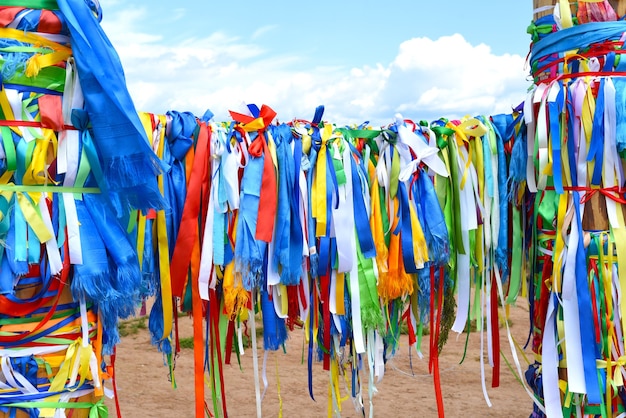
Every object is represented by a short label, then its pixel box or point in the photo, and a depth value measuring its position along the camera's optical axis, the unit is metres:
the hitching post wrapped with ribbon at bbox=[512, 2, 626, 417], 1.98
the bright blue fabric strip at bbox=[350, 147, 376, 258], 1.96
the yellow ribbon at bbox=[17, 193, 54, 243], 1.55
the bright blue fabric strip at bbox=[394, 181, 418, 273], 2.01
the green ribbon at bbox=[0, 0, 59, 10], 1.55
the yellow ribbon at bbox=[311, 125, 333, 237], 1.91
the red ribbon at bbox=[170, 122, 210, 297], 1.82
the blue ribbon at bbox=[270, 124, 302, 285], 1.89
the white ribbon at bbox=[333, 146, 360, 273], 1.93
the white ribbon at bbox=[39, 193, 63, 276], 1.56
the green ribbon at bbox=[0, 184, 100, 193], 1.57
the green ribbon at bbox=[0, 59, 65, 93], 1.55
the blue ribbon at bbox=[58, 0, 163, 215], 1.53
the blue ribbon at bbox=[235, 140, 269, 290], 1.84
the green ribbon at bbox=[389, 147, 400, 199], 2.01
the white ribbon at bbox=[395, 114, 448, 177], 2.01
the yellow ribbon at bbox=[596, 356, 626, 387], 2.01
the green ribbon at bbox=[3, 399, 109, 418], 1.60
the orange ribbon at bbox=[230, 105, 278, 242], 1.84
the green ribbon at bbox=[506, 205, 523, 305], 2.22
